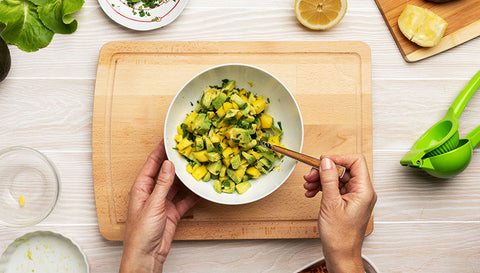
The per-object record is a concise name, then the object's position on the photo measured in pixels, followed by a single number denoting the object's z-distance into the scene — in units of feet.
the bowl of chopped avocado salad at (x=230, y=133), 2.52
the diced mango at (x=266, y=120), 2.60
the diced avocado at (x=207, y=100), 2.54
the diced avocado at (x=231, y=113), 2.48
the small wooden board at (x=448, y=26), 2.79
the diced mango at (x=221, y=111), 2.54
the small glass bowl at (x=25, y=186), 2.75
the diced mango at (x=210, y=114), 2.55
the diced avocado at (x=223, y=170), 2.57
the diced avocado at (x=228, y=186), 2.56
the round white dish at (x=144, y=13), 2.76
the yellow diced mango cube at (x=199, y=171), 2.56
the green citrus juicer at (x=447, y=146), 2.64
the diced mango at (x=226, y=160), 2.54
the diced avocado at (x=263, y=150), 2.56
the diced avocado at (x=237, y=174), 2.55
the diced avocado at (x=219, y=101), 2.52
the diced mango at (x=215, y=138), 2.53
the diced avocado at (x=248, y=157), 2.53
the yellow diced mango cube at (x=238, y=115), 2.50
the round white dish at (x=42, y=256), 2.75
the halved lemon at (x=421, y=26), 2.74
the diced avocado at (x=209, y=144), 2.52
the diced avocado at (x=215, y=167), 2.53
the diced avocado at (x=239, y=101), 2.51
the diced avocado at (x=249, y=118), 2.53
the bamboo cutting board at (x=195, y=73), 2.69
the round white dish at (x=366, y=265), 2.64
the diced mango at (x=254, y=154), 2.56
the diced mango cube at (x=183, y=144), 2.54
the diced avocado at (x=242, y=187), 2.56
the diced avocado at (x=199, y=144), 2.52
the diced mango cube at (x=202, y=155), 2.54
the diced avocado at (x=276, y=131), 2.60
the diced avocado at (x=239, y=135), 2.49
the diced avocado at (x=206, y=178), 2.56
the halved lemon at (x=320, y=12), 2.72
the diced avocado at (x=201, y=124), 2.52
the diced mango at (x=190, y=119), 2.57
